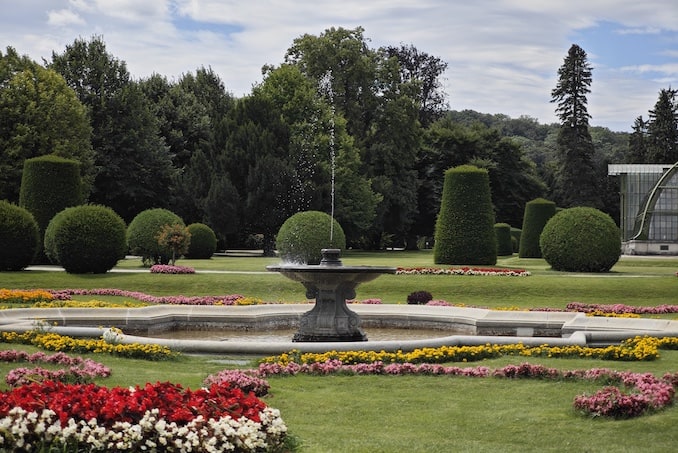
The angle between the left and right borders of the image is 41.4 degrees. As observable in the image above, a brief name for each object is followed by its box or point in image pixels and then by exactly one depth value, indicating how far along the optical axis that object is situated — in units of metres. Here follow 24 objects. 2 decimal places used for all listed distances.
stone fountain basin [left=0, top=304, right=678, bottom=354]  13.05
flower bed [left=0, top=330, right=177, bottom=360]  12.73
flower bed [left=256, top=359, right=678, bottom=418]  8.59
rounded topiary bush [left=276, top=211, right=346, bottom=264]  34.97
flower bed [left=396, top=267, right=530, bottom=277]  27.12
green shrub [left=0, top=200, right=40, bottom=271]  28.03
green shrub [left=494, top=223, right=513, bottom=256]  52.34
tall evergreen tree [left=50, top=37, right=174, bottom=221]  52.88
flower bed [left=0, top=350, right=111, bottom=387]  9.88
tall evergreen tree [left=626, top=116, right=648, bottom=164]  80.31
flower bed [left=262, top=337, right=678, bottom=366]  12.09
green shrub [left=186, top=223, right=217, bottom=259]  42.28
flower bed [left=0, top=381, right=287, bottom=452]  6.41
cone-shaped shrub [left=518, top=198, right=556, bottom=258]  44.00
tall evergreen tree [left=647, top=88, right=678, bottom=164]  77.06
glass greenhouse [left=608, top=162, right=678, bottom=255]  56.06
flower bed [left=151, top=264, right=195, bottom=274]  28.09
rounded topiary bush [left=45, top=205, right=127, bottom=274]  27.38
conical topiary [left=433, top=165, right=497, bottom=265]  31.70
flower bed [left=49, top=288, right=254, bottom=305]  21.47
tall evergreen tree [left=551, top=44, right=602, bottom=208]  74.31
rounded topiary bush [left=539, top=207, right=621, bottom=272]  30.12
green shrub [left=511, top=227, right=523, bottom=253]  58.61
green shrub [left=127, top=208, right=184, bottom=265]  34.03
